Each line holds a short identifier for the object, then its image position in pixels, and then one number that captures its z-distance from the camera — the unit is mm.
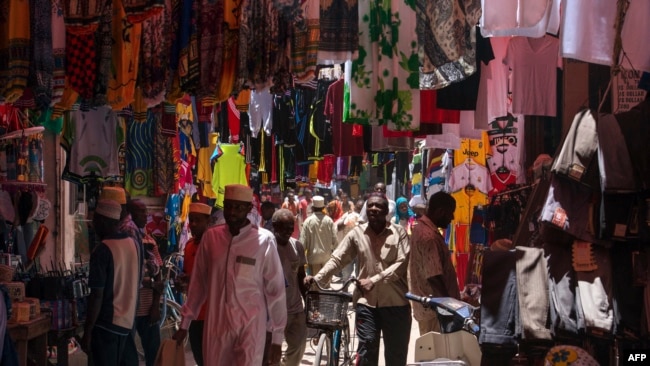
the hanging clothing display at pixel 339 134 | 9922
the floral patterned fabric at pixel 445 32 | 6578
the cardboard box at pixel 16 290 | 6703
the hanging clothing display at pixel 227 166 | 14484
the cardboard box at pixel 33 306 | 6831
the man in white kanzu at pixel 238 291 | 6164
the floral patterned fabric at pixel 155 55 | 6445
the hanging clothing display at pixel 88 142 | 8328
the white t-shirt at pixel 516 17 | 6238
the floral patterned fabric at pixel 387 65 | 6516
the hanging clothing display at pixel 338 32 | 6375
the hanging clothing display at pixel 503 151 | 10398
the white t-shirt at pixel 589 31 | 5938
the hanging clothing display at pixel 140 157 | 9477
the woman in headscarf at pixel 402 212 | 18859
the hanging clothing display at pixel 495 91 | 7855
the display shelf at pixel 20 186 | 8732
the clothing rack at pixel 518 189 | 8252
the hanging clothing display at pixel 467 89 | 7348
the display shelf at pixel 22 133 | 8594
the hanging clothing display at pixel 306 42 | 6348
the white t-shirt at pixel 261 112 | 11273
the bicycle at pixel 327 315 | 8219
